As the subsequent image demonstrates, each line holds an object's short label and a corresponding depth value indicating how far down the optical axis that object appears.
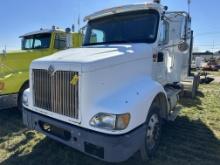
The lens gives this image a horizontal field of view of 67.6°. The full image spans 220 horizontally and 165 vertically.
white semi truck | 2.31
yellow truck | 4.42
